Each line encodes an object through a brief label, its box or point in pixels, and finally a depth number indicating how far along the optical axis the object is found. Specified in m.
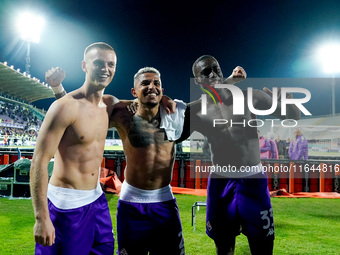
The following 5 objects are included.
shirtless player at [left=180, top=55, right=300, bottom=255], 3.01
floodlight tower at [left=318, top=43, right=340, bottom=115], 24.94
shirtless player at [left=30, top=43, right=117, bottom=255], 2.16
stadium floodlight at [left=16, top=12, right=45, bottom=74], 33.91
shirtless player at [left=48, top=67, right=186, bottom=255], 2.63
